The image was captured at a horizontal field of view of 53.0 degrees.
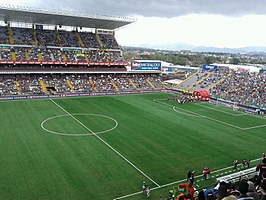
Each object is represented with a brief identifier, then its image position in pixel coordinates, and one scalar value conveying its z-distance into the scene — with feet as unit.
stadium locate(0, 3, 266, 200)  67.15
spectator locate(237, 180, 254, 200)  23.38
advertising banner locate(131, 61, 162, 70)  229.86
